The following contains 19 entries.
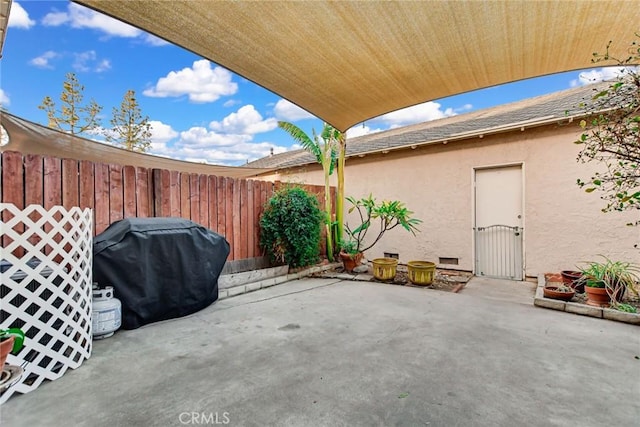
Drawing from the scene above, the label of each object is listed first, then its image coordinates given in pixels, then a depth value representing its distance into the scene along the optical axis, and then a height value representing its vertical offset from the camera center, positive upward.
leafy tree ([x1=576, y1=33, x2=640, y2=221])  2.32 +0.81
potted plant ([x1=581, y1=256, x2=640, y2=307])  3.80 -1.01
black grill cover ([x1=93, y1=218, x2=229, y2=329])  3.13 -0.61
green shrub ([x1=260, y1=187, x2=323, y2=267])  5.59 -0.22
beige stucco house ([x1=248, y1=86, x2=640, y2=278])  5.17 +0.42
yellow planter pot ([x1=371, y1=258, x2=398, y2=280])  5.73 -1.13
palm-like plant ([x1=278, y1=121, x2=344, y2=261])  6.72 +1.66
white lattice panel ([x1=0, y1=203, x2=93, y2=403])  2.05 -0.66
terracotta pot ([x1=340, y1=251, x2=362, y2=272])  6.53 -1.09
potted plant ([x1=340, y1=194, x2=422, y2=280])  5.74 -0.14
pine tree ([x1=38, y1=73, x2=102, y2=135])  9.46 +3.56
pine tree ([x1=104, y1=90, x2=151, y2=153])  11.63 +3.74
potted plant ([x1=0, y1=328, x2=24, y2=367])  1.49 -0.69
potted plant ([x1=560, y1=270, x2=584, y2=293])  4.36 -1.08
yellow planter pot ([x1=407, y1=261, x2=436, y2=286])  5.31 -1.15
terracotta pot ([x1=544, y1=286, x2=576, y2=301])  4.02 -1.19
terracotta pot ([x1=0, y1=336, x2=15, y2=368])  1.48 -0.69
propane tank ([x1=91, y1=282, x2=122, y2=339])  2.86 -0.99
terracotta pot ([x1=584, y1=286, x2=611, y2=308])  3.80 -1.16
